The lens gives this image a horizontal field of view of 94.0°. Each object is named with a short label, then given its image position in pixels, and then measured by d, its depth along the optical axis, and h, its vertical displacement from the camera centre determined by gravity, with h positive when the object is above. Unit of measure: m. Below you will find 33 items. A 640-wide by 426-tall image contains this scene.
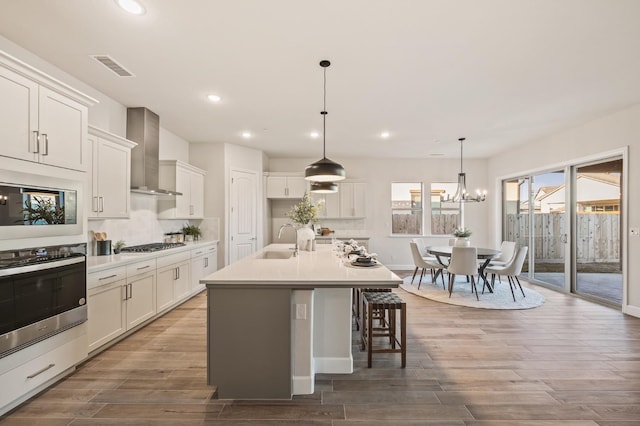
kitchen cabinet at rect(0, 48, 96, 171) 2.02 +0.72
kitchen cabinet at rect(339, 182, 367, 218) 7.18 +0.36
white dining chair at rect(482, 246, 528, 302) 4.74 -0.86
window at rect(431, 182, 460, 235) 7.62 +0.03
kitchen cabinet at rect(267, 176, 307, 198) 6.92 +0.66
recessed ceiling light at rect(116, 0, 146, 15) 2.06 +1.46
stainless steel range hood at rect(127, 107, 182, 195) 4.07 +0.90
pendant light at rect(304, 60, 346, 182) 2.92 +0.43
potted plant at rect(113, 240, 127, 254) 3.72 -0.42
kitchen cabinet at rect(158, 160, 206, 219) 4.77 +0.41
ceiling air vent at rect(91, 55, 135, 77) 2.81 +1.46
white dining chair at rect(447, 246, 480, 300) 4.79 -0.77
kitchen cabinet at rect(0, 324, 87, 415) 1.99 -1.14
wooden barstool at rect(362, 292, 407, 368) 2.66 -1.00
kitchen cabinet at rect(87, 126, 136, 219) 3.09 +0.42
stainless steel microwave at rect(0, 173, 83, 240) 2.04 +0.04
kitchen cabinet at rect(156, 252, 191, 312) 3.81 -0.92
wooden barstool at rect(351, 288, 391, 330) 3.21 -1.06
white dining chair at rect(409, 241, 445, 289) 5.47 -0.89
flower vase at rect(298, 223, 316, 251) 3.81 -0.30
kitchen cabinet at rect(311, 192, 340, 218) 7.16 +0.16
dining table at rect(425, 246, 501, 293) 4.98 -0.69
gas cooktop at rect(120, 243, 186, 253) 3.73 -0.46
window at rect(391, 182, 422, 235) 7.59 +0.16
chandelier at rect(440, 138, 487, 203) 5.50 +0.37
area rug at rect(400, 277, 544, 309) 4.49 -1.35
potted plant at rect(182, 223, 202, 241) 5.41 -0.35
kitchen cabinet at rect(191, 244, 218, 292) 4.75 -0.85
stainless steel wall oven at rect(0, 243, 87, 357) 1.98 -0.60
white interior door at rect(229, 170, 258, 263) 5.93 -0.02
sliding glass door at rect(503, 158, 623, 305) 4.59 -0.23
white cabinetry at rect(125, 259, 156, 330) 3.22 -0.90
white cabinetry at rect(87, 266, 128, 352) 2.73 -0.90
